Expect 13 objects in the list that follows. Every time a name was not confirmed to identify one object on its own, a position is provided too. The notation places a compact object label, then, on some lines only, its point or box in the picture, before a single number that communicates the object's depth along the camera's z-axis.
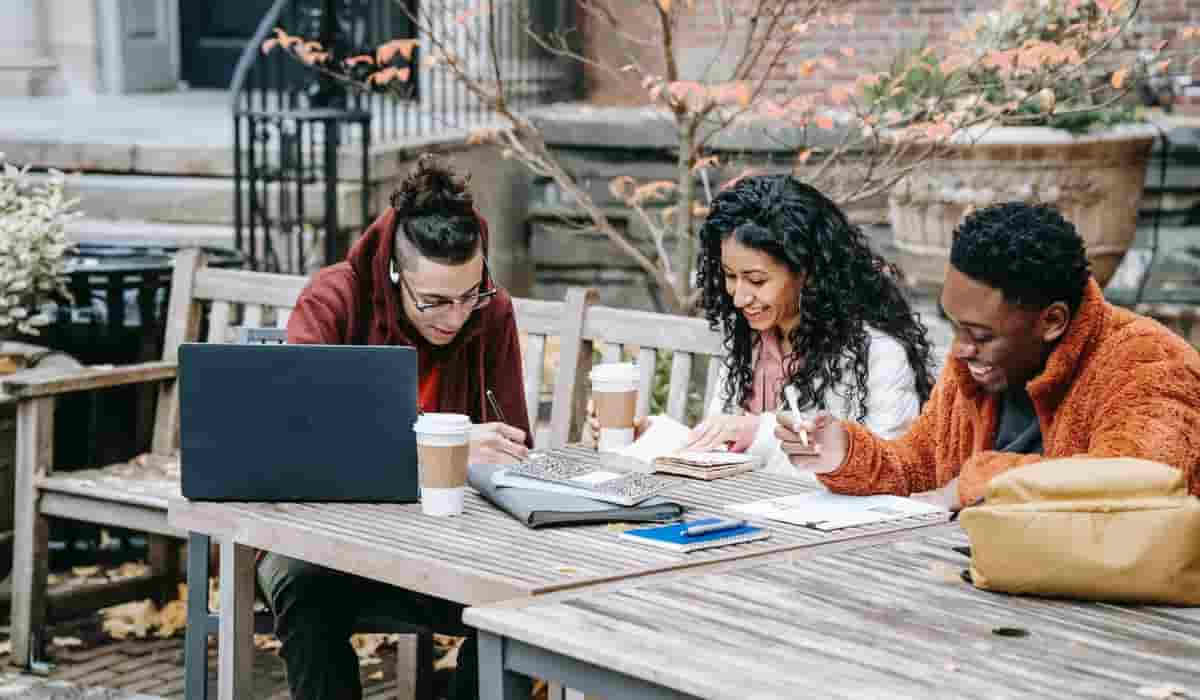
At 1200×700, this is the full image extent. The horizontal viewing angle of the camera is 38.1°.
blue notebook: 2.95
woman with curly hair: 3.97
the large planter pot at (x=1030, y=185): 8.14
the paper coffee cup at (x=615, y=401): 3.64
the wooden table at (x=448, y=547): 2.77
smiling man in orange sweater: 2.98
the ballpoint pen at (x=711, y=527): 3.00
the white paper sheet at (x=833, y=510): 3.12
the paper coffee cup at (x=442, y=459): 3.11
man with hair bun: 3.59
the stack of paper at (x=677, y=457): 3.54
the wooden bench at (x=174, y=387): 4.54
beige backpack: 2.52
